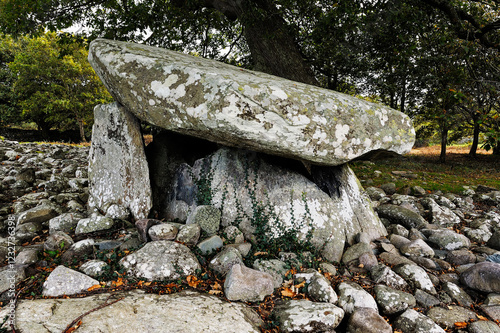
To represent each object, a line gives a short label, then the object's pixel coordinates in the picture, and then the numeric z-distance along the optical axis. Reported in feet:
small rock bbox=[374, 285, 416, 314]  10.52
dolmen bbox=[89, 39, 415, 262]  12.17
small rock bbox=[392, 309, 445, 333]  9.49
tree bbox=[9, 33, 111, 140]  62.44
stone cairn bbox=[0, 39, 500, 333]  9.54
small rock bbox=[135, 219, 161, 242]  13.17
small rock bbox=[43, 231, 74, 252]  12.10
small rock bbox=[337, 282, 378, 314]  10.32
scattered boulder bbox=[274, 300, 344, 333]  9.14
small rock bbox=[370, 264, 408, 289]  11.76
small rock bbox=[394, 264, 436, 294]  11.71
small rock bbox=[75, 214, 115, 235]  13.92
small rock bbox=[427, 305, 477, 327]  10.27
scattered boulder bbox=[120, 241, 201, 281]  10.87
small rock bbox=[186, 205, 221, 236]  14.17
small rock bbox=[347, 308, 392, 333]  9.34
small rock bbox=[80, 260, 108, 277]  10.66
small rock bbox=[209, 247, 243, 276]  11.60
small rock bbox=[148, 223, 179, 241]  12.84
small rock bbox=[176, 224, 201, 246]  13.01
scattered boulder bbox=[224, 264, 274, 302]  10.12
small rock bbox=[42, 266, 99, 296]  9.39
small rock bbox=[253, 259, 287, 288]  11.56
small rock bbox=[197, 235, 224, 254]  12.78
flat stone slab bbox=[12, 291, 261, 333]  7.77
